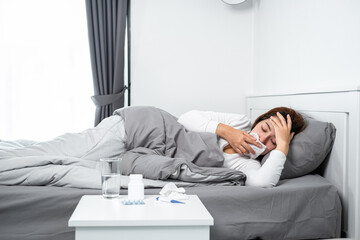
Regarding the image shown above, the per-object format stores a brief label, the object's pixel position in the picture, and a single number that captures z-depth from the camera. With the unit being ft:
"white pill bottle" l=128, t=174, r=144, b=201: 4.18
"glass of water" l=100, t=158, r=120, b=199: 4.22
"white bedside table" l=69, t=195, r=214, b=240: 3.56
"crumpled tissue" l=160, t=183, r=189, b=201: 4.31
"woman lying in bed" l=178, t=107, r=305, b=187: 5.46
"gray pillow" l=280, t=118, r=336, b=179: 5.78
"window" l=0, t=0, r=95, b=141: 10.18
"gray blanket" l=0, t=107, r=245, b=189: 5.17
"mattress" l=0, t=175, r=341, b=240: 4.66
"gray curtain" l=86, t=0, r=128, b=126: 10.18
